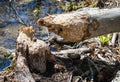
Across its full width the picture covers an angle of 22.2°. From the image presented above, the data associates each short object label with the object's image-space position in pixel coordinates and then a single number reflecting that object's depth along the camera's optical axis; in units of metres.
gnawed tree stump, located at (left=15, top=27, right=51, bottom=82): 4.43
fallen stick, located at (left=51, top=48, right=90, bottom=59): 4.82
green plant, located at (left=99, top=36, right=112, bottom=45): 6.07
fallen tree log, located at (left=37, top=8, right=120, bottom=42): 4.28
